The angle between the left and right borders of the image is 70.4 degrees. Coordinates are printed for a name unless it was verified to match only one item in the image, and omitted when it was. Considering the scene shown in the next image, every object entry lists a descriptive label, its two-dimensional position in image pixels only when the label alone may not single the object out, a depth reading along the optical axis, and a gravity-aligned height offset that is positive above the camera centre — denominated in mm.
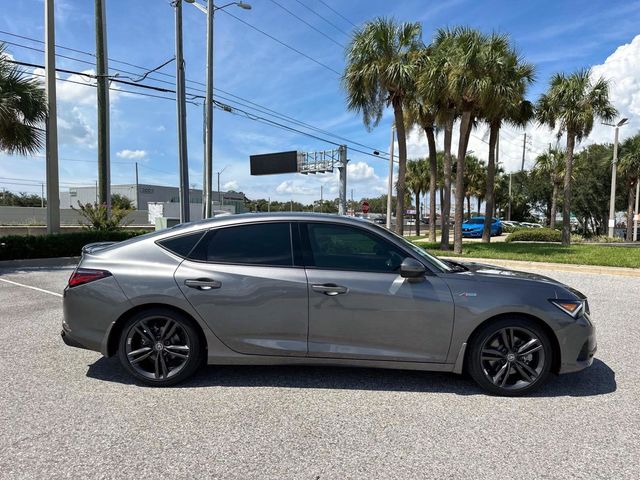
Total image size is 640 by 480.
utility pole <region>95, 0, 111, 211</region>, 16453 +4032
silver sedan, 3717 -790
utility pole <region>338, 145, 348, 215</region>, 29119 +2994
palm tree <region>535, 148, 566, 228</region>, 35438 +4113
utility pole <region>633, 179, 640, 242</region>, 36112 -770
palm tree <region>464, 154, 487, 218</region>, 44403 +4050
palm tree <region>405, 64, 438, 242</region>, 20406 +4632
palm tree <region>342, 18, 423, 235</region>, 18031 +5959
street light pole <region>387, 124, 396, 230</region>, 30672 +2180
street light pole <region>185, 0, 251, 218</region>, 17531 +3990
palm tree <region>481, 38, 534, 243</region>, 16562 +4894
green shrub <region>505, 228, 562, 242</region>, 27516 -1194
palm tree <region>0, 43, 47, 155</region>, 12789 +2984
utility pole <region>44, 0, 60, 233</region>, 14320 +3192
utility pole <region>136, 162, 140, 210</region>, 86512 +3306
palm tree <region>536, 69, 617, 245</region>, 20625 +5041
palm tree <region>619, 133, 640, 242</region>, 35094 +3958
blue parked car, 38475 -1031
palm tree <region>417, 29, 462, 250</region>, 16922 +5024
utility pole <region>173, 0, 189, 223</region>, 15555 +3283
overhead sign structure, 29784 +4000
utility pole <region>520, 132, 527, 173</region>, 67062 +10303
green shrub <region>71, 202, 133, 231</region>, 15867 -107
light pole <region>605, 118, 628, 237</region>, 29891 +3357
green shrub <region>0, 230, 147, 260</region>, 13078 -937
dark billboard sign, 36856 +4265
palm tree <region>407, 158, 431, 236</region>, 41125 +3585
